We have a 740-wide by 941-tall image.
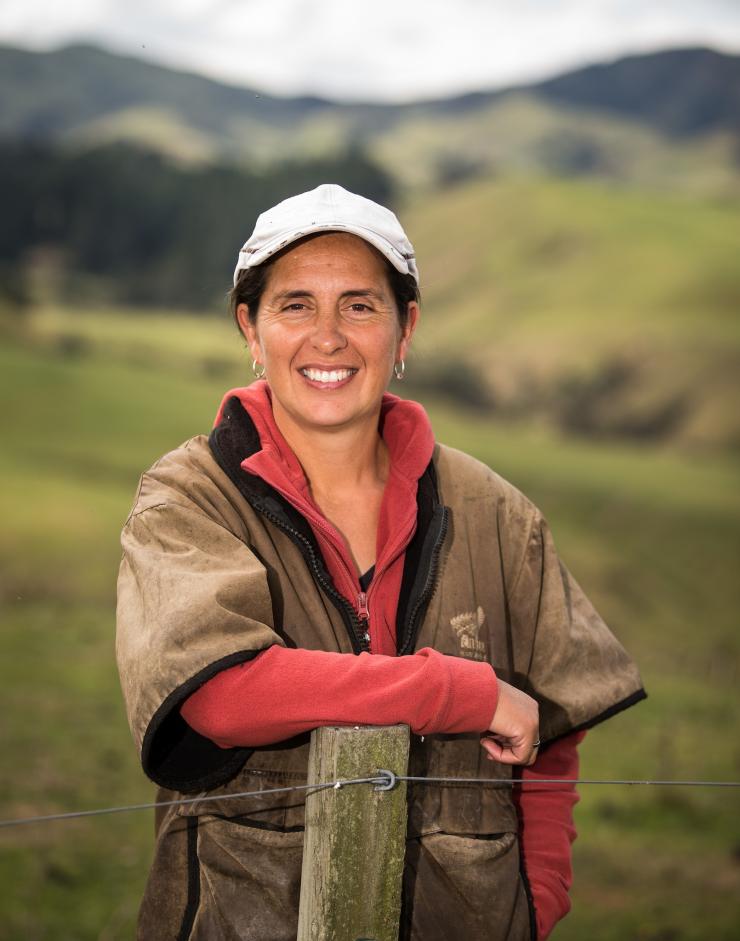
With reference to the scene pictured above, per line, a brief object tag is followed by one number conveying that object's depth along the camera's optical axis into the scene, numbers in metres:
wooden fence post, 2.07
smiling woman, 2.17
